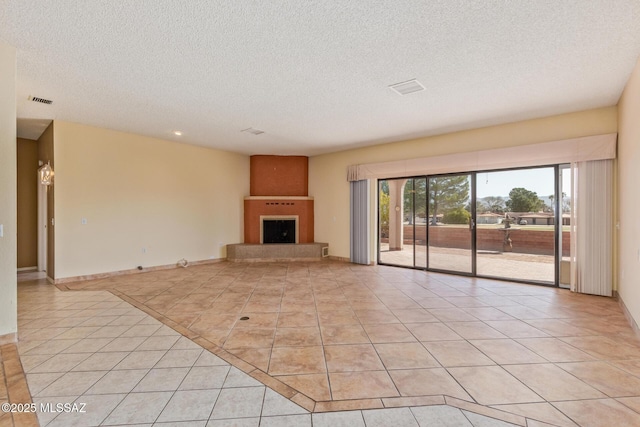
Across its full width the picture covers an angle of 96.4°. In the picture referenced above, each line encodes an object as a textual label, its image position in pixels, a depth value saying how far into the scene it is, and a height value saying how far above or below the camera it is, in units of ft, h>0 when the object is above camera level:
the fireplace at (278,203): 25.43 +0.99
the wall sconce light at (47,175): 16.76 +2.34
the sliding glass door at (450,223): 18.63 -0.62
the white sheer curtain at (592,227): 13.75 -0.63
